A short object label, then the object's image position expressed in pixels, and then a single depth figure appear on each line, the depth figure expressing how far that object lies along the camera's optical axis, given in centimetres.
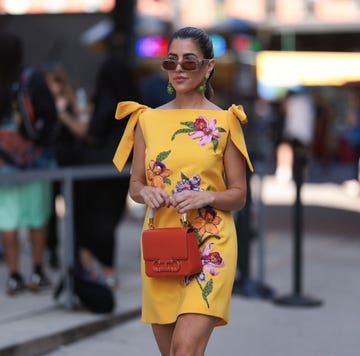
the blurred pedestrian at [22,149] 1562
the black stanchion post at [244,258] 1706
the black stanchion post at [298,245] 1634
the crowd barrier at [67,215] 1427
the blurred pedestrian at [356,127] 3284
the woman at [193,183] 834
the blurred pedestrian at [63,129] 1741
